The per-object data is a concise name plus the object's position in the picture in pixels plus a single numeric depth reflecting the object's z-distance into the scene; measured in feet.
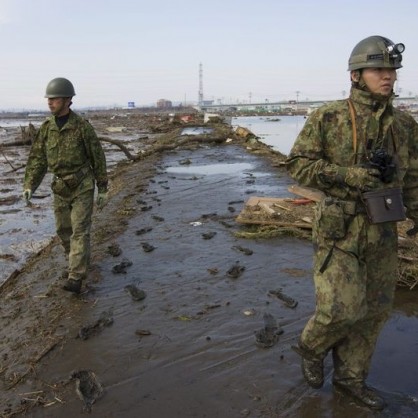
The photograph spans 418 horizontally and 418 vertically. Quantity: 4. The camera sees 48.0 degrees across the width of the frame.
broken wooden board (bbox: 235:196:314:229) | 25.05
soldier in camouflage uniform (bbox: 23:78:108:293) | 17.42
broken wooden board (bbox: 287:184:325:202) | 27.83
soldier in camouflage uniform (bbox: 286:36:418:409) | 9.61
